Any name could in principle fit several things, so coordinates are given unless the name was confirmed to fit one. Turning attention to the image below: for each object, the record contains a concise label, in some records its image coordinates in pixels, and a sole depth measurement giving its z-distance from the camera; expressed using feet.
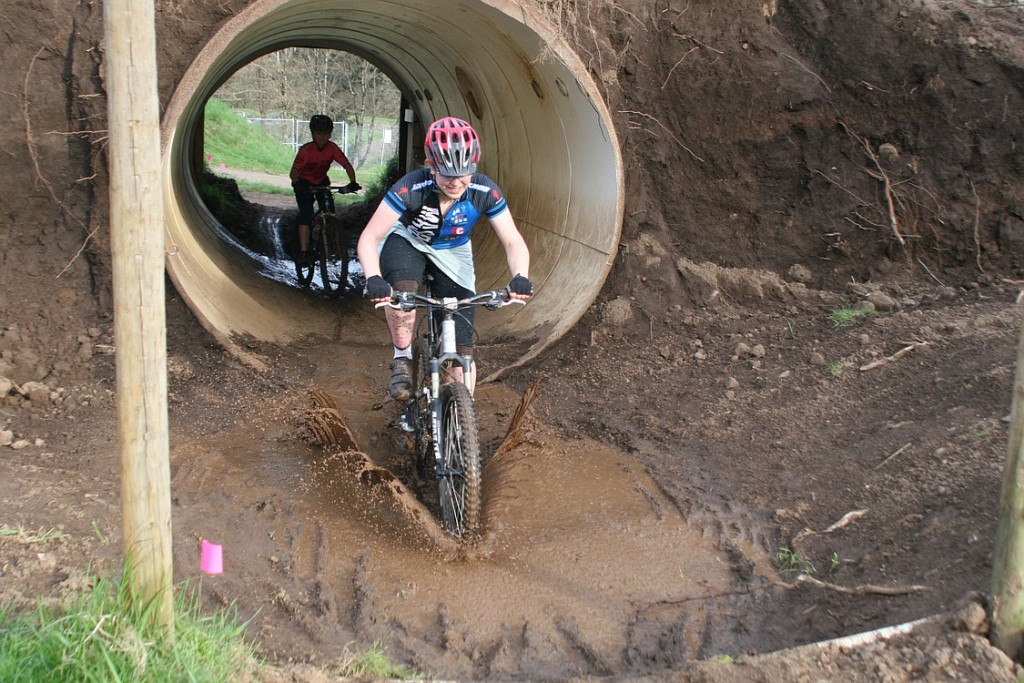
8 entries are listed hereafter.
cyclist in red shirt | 33.14
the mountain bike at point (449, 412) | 14.35
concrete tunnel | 22.03
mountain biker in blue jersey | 15.66
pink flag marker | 9.91
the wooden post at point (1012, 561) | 10.25
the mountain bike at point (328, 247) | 31.96
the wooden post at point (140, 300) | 8.81
